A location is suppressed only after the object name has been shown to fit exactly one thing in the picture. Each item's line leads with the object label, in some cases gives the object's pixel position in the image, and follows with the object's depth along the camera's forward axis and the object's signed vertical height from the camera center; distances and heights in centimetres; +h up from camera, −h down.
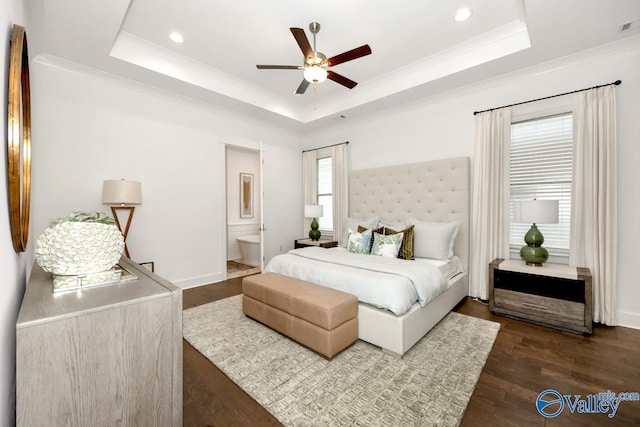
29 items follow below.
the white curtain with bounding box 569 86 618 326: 273 +15
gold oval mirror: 100 +23
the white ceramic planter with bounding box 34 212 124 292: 112 -18
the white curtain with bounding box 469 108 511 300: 337 +21
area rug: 163 -122
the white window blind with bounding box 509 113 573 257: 307 +47
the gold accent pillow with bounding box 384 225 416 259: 342 -46
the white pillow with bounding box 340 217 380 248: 424 -23
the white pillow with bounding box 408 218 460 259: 341 -39
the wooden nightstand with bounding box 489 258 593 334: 259 -88
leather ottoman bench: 217 -89
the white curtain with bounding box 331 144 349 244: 500 +41
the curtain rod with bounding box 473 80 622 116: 274 +129
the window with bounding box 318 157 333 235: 544 +36
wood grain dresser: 79 -48
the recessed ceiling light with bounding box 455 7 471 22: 259 +191
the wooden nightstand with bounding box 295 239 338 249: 476 -61
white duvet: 228 -64
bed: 229 -40
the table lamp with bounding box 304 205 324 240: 495 -6
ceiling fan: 234 +140
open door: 454 -25
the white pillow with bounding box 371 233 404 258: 338 -45
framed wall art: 655 +37
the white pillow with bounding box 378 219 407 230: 388 -22
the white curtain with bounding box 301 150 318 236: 558 +62
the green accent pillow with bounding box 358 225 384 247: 380 -29
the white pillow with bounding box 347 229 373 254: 362 -45
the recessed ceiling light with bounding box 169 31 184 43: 294 +192
